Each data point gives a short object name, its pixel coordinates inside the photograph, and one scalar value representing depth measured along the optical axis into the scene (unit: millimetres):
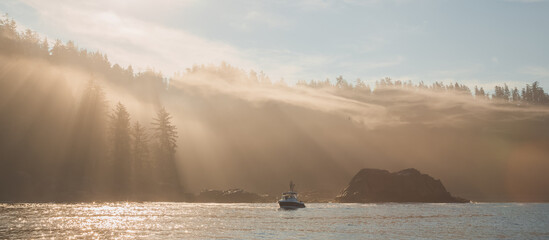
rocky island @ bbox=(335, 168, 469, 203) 193875
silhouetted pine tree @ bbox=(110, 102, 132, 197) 147000
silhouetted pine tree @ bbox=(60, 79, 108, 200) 135875
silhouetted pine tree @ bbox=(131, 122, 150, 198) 151750
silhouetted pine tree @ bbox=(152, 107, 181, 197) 159750
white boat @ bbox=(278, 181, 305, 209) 129000
